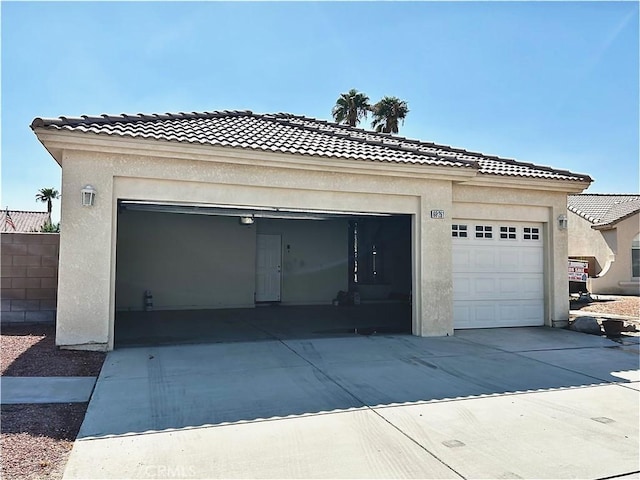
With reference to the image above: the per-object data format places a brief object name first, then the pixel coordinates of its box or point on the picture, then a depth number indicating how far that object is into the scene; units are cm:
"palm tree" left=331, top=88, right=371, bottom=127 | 2808
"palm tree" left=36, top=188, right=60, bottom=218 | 5572
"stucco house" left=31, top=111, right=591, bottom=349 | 805
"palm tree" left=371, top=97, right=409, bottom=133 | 2773
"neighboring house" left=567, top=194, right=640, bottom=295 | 2128
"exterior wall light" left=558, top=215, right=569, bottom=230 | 1193
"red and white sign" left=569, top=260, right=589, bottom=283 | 1888
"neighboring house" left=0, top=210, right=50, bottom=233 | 3667
